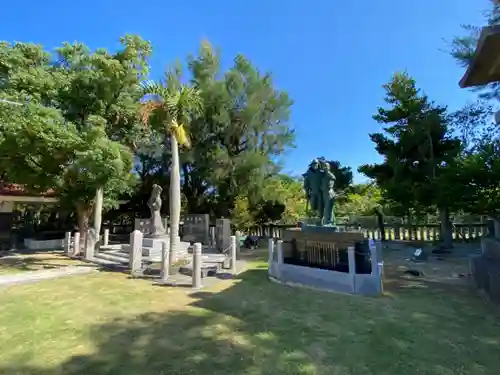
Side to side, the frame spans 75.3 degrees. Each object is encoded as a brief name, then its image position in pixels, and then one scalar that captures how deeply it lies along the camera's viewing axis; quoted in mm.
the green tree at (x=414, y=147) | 14070
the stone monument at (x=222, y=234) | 13438
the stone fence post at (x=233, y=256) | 9581
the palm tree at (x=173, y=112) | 9594
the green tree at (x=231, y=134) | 18219
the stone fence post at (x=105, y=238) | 15233
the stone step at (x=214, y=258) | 10005
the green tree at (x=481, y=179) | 10578
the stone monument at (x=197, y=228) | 15031
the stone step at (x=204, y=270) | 8842
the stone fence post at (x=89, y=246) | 11938
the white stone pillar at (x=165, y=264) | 8383
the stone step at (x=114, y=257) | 11155
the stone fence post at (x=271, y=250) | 8552
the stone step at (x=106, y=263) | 10458
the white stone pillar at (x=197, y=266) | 7621
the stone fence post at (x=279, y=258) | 8273
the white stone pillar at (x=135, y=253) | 9398
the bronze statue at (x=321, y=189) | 8562
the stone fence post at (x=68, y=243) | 13477
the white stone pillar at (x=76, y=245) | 12758
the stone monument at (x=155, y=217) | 12649
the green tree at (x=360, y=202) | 25025
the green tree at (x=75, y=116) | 9992
